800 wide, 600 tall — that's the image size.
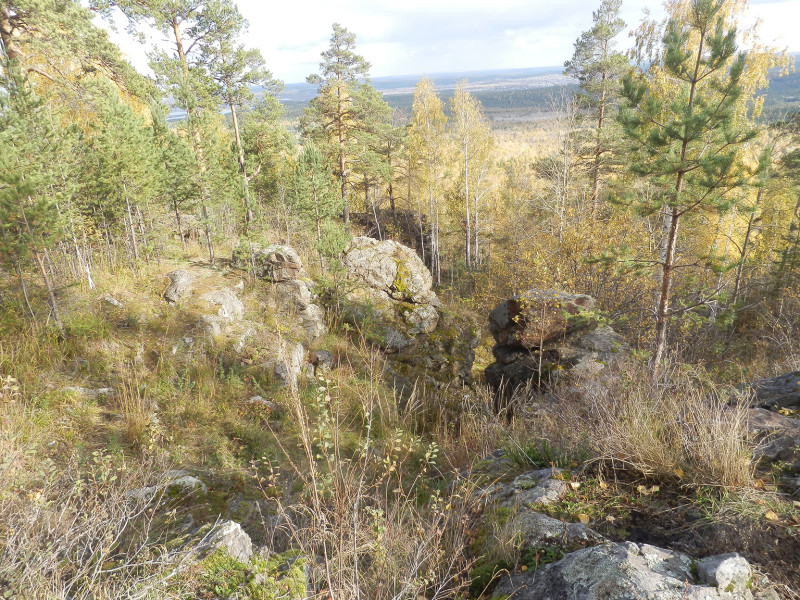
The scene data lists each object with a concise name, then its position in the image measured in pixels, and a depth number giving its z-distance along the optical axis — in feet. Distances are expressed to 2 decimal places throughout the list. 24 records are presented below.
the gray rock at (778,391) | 12.59
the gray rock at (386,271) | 36.52
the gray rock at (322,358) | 26.86
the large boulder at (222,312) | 24.34
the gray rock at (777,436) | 8.91
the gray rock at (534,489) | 8.72
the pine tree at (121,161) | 24.49
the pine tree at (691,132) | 14.30
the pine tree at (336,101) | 50.11
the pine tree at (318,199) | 32.40
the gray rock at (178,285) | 25.58
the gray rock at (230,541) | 6.89
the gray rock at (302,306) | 30.04
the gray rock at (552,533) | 7.38
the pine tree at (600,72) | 45.60
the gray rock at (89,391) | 16.38
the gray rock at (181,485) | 10.89
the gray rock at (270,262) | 32.09
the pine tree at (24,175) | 16.69
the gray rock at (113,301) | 23.29
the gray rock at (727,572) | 5.62
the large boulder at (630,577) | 5.58
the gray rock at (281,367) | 22.15
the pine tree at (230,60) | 32.55
